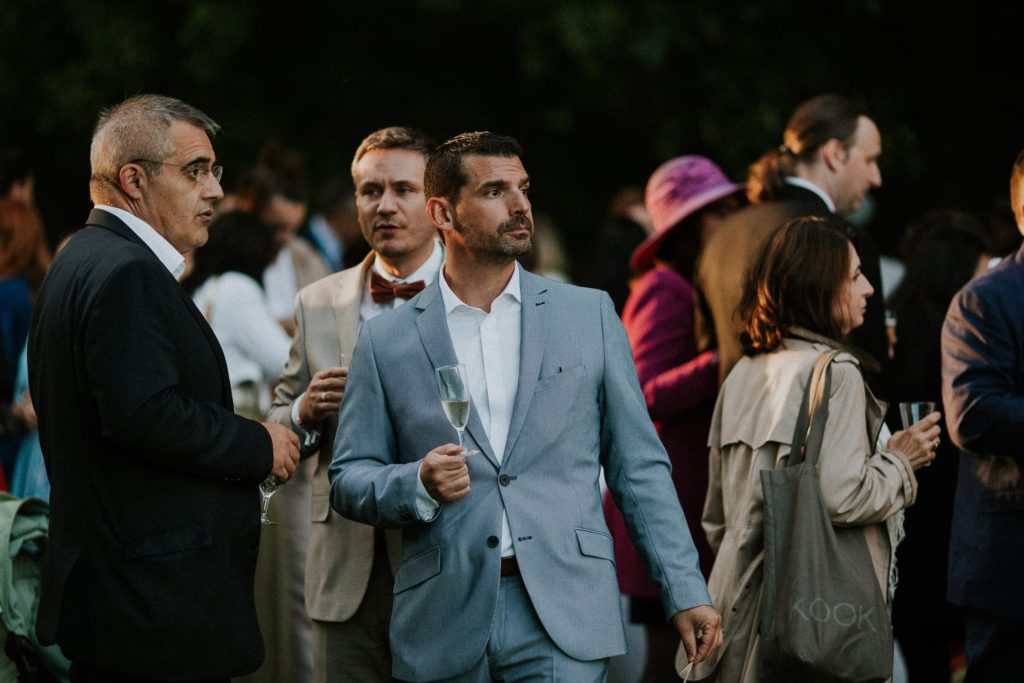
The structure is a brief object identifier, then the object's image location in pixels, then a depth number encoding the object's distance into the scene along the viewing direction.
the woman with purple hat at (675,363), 5.92
